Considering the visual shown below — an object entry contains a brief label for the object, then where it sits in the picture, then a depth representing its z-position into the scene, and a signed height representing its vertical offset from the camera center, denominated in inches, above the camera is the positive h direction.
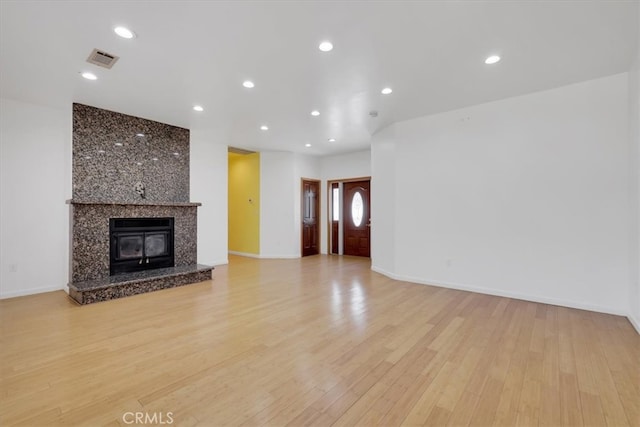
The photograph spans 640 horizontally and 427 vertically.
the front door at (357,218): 310.8 -2.8
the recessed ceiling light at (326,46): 110.1 +65.6
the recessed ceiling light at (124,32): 102.8 +66.5
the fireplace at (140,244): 185.6 -18.9
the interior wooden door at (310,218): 323.3 -2.6
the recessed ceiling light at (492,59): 120.8 +66.0
